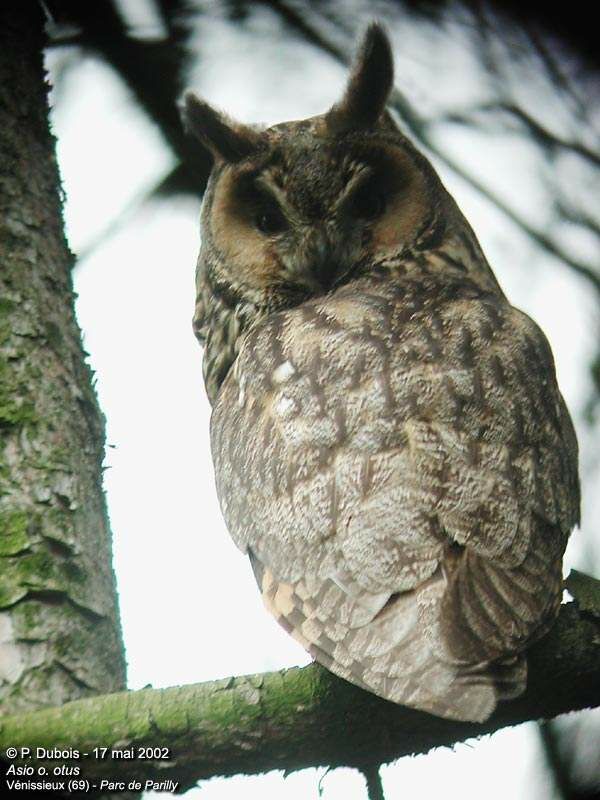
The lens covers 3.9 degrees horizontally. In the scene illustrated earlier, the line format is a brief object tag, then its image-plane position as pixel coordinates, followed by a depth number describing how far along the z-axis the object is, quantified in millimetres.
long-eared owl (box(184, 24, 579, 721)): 3732
